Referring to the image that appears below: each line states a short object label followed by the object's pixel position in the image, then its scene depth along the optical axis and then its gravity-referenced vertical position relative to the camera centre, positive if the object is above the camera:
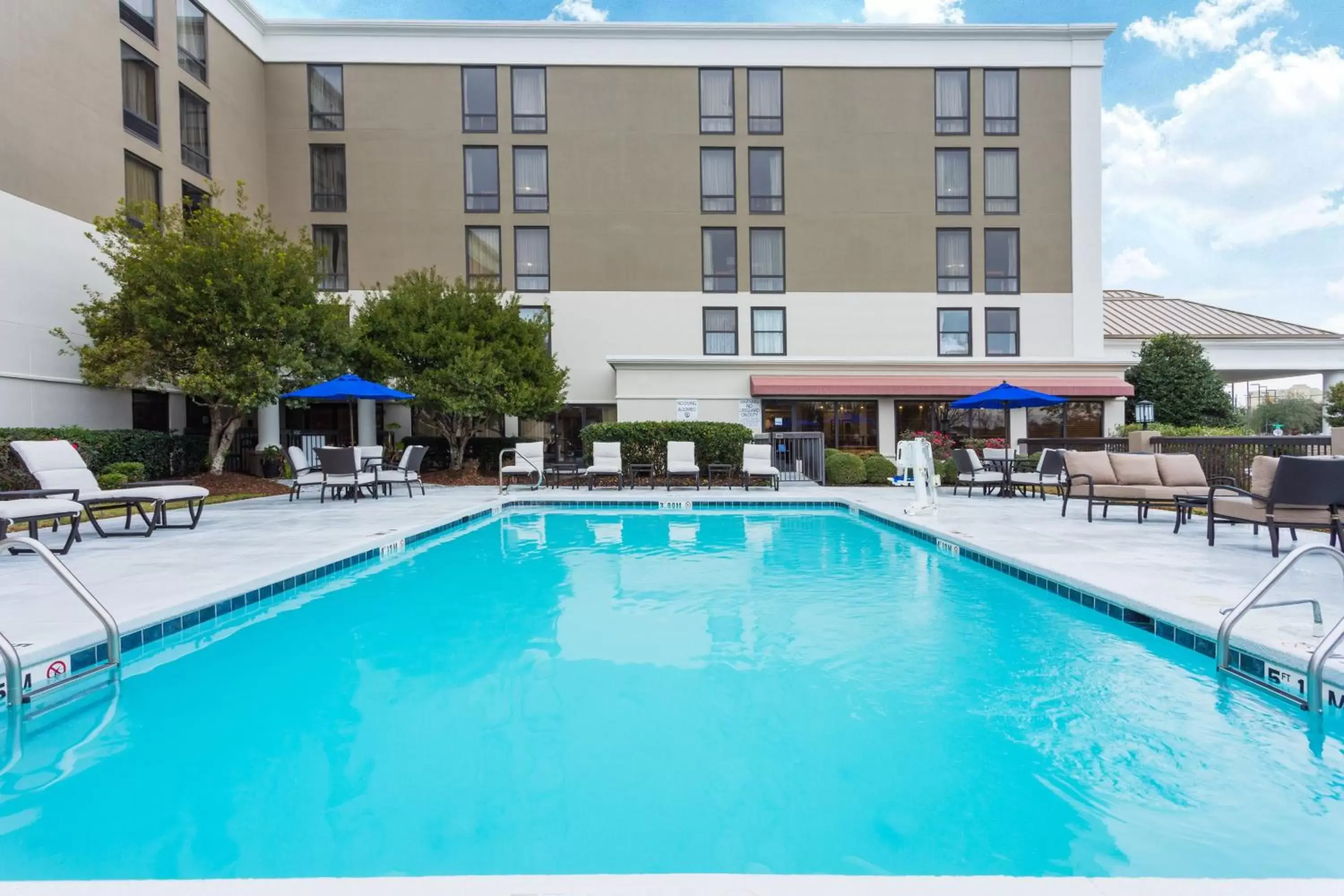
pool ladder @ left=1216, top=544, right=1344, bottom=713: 2.94 -0.86
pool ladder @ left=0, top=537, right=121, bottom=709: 3.20 -1.03
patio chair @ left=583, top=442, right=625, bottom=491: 13.52 -0.48
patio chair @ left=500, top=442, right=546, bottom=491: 14.10 -0.46
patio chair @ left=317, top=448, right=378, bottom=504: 11.84 -0.52
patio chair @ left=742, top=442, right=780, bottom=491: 13.78 -0.55
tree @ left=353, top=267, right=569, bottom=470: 16.05 +2.07
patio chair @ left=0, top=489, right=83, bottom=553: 6.07 -0.62
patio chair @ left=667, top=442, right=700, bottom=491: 13.59 -0.47
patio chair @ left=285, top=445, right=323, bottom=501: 12.20 -0.60
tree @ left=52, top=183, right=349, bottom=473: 13.17 +2.52
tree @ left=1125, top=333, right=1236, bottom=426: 21.84 +1.62
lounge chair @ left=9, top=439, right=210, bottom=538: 7.59 -0.50
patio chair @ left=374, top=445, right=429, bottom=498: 13.06 -0.61
